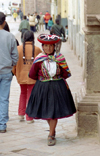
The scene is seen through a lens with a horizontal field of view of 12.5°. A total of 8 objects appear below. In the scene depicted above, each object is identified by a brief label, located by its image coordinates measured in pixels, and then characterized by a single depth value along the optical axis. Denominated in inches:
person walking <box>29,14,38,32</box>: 1177.6
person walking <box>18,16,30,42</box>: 819.4
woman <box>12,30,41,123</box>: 281.6
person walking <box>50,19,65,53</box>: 625.3
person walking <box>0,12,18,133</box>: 252.4
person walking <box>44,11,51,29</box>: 1424.0
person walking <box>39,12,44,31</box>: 1466.3
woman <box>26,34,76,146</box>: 226.7
